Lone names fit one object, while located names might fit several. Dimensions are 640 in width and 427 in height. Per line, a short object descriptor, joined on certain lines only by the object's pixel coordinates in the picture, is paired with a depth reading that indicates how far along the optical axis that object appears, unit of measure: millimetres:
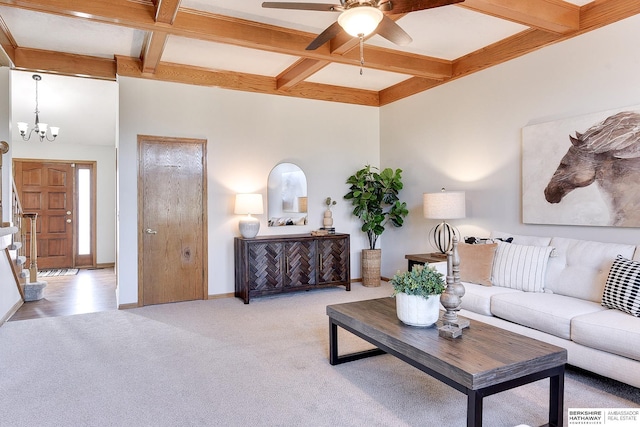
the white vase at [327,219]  5723
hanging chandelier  5859
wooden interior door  4801
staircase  4660
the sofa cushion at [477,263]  3648
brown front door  7453
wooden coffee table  1834
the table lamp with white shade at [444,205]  4344
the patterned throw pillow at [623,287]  2584
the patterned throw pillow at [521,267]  3381
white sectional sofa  2438
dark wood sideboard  4961
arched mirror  5508
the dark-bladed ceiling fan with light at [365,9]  2418
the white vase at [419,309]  2400
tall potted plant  5594
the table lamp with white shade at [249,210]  5004
